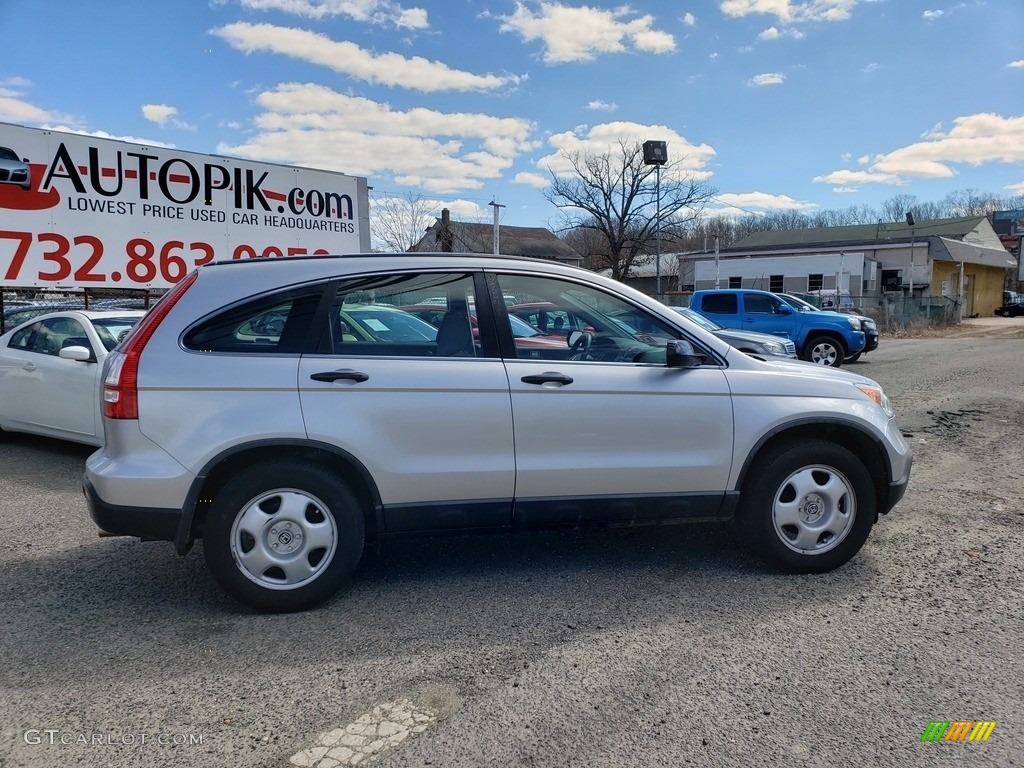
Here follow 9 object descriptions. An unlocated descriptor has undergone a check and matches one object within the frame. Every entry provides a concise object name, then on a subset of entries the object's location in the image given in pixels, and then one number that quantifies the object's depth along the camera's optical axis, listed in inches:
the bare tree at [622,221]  2005.4
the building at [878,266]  1562.5
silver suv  135.1
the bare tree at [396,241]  1521.9
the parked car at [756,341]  384.4
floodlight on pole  1582.2
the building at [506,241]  1562.5
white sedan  254.8
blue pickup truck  619.8
